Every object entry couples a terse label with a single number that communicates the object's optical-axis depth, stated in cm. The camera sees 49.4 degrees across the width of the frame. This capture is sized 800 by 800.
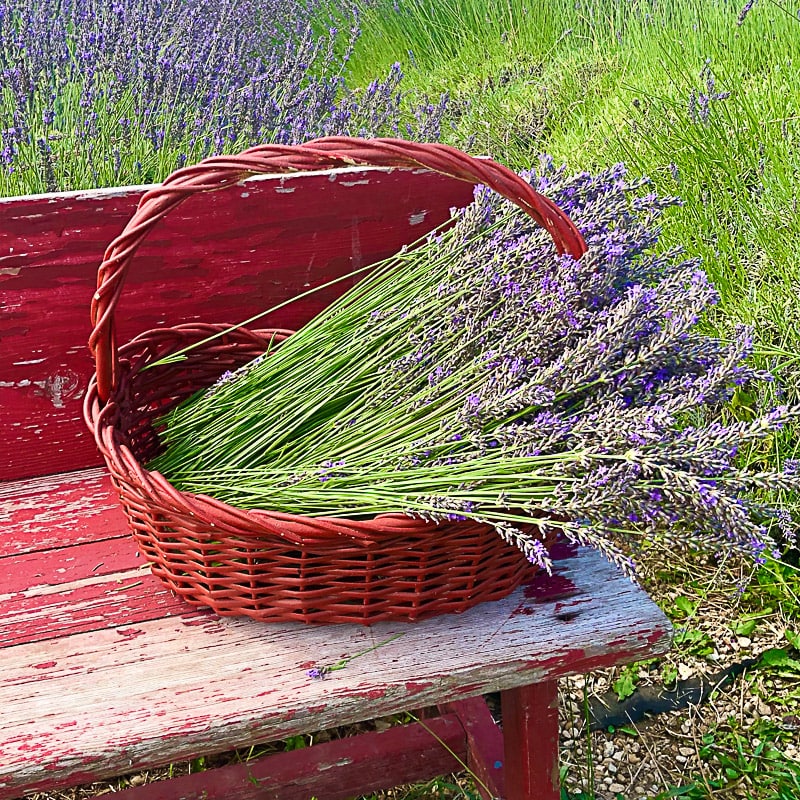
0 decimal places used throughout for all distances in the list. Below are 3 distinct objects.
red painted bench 96
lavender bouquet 89
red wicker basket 93
